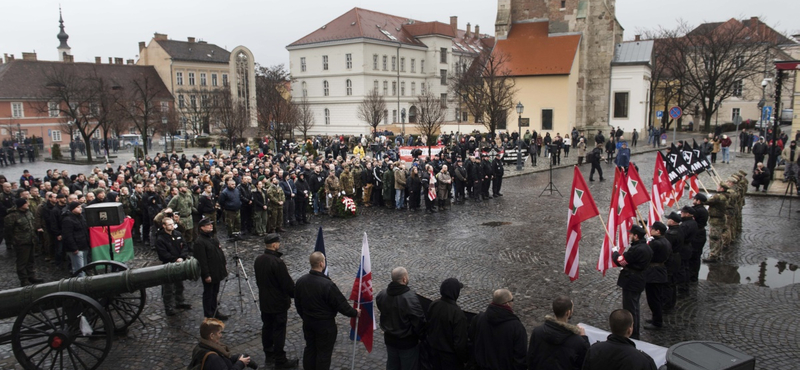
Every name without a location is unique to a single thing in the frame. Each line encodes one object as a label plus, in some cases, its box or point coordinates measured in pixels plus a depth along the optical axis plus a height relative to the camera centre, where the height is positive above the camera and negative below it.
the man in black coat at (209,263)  8.42 -2.10
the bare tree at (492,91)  40.89 +2.52
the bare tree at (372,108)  51.23 +1.72
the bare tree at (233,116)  43.75 +0.83
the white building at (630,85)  47.34 +3.02
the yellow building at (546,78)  46.78 +3.73
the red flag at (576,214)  9.41 -1.60
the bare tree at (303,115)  49.85 +1.01
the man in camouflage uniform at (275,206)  15.60 -2.30
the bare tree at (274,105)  44.09 +1.89
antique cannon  6.97 -2.36
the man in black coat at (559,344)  5.18 -2.09
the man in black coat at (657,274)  8.23 -2.29
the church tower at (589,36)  47.72 +7.36
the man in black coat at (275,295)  7.36 -2.26
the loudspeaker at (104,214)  9.64 -1.51
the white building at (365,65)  65.00 +7.40
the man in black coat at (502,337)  5.48 -2.14
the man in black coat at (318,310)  6.55 -2.20
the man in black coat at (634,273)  7.94 -2.21
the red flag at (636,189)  10.99 -1.40
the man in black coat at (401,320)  6.09 -2.16
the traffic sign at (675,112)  29.94 +0.41
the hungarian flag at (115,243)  10.79 -2.30
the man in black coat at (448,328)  5.83 -2.17
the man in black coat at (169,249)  9.27 -2.06
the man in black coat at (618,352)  4.69 -2.00
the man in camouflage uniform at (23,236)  10.69 -2.07
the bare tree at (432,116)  40.72 +0.64
